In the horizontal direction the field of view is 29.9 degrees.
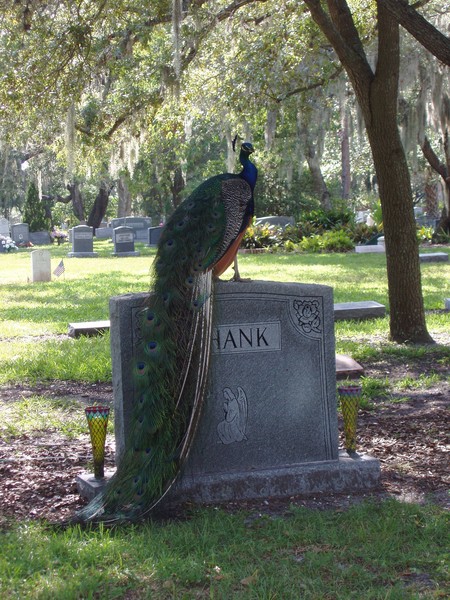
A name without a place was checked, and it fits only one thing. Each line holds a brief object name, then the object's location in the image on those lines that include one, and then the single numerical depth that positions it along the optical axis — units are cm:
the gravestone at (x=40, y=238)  3658
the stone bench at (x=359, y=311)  1075
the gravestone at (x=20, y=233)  3503
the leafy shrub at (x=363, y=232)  2419
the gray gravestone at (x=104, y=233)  4100
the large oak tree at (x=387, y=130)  864
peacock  421
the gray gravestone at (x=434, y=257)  1900
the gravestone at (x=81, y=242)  2598
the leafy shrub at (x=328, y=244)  2312
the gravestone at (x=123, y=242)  2617
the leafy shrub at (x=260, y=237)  2367
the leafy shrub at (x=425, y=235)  2461
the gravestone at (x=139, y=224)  3356
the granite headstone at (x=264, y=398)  465
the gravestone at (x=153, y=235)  2957
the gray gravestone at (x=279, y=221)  2733
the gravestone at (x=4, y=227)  3834
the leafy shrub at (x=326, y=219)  2527
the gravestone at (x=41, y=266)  1716
